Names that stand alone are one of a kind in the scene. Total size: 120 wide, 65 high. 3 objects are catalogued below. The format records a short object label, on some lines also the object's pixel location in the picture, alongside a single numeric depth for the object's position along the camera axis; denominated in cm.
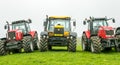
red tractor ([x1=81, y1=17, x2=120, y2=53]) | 2372
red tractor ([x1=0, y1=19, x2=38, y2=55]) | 2614
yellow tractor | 2577
